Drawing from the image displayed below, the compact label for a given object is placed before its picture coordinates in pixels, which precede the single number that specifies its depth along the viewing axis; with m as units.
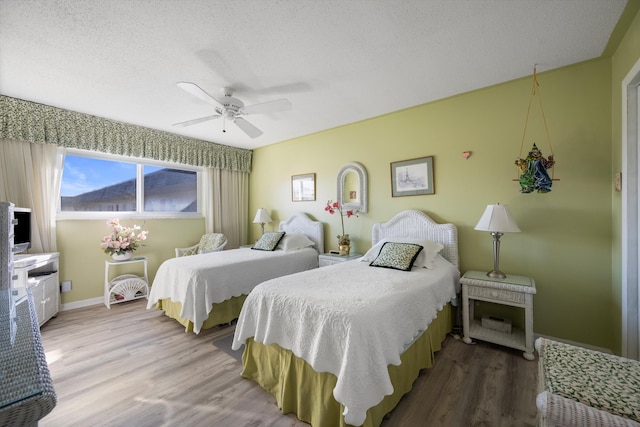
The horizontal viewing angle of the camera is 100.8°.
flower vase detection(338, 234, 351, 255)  3.65
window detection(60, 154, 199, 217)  3.63
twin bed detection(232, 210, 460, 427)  1.43
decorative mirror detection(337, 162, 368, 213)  3.68
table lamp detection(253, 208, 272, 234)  4.64
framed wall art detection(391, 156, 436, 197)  3.13
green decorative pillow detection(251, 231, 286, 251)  3.86
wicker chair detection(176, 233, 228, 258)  4.30
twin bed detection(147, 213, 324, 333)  2.71
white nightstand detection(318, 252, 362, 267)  3.47
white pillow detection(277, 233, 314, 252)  3.82
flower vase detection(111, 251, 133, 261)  3.55
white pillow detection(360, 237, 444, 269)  2.61
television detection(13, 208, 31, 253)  2.53
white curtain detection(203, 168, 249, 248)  4.75
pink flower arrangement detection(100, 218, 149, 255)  3.52
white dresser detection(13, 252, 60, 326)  2.52
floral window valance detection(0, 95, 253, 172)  2.98
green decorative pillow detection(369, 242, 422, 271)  2.56
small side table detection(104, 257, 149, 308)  3.55
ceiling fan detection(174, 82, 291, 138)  2.30
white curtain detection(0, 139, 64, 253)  2.97
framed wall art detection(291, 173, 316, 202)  4.28
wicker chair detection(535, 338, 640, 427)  1.01
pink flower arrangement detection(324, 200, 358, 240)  3.74
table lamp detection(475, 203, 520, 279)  2.34
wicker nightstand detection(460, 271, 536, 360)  2.23
